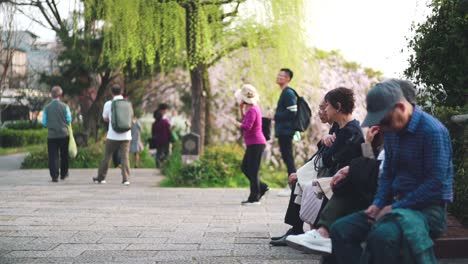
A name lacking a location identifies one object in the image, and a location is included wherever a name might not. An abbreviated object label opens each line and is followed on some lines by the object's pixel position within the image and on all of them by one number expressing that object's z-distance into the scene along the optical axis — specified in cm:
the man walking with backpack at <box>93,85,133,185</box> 1484
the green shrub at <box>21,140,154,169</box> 2199
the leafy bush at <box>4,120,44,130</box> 4369
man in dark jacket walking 1170
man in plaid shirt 438
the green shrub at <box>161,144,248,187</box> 1560
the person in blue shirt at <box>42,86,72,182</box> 1548
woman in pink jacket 1098
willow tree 1778
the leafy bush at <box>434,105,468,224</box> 682
